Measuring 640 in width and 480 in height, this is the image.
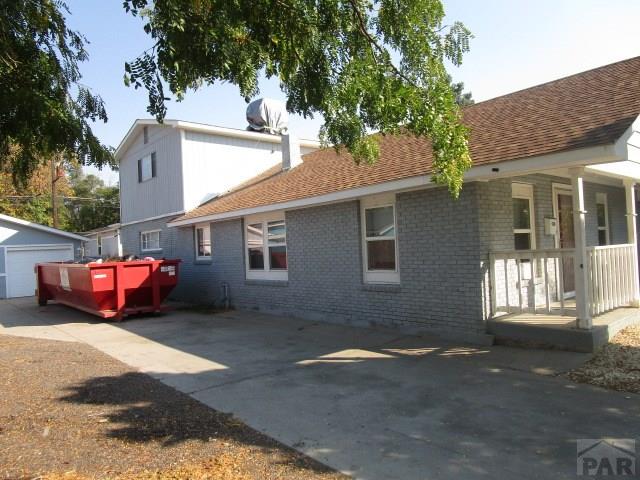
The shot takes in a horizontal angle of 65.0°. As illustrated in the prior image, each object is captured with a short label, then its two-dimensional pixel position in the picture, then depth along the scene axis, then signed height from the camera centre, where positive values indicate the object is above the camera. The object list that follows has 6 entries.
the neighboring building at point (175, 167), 17.56 +3.54
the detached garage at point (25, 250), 22.50 +0.83
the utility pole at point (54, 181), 34.81 +5.92
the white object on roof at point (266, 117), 20.41 +5.78
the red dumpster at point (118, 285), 12.72 -0.54
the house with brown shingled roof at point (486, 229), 7.18 +0.42
